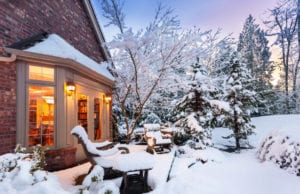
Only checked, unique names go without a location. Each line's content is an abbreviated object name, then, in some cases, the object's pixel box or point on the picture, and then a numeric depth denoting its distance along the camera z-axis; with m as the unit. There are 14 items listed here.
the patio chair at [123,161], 2.73
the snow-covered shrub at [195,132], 6.16
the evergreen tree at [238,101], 7.58
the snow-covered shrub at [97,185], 1.85
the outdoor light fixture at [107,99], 6.23
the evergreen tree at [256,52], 15.84
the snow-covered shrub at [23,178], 1.74
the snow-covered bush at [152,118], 10.81
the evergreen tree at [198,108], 6.26
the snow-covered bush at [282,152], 3.91
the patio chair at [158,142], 5.26
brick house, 3.40
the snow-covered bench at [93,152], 2.91
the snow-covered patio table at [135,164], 2.70
